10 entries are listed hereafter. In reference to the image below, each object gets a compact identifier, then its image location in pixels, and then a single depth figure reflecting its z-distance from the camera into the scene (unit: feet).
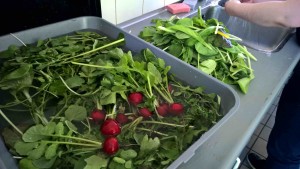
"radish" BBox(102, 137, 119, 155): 1.33
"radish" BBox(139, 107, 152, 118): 1.59
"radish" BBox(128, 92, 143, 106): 1.68
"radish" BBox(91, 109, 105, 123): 1.54
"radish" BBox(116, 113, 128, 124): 1.55
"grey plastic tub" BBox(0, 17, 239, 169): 1.23
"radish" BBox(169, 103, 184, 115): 1.66
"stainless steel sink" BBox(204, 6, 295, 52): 3.21
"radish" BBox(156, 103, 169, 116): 1.64
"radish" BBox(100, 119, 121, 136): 1.41
